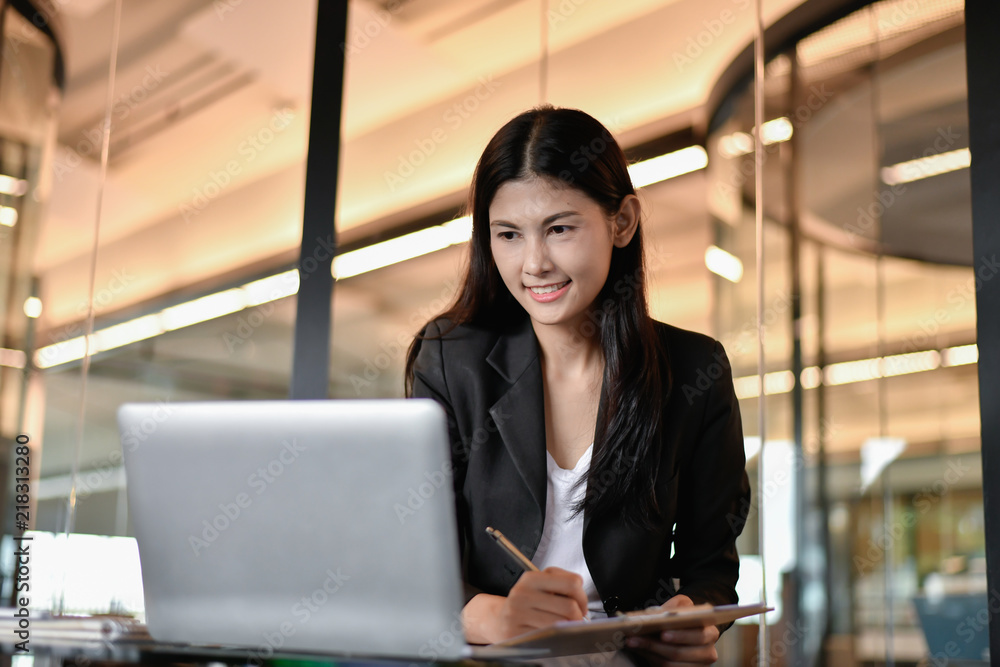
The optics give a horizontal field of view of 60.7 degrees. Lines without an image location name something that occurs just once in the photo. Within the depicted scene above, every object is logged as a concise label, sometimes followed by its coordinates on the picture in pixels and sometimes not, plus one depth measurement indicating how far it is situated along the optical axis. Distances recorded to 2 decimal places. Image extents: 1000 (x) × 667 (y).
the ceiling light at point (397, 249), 3.38
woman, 1.34
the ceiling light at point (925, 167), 3.09
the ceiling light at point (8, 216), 3.29
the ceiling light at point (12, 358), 3.22
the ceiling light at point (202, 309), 3.14
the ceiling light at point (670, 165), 3.65
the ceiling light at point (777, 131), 3.84
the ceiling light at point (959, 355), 2.99
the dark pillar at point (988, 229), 1.54
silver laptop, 0.76
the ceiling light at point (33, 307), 3.19
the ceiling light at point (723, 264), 4.01
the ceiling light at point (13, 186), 3.34
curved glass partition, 3.11
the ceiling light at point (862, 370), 3.12
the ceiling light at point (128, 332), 3.07
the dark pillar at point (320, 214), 2.25
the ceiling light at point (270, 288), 3.18
